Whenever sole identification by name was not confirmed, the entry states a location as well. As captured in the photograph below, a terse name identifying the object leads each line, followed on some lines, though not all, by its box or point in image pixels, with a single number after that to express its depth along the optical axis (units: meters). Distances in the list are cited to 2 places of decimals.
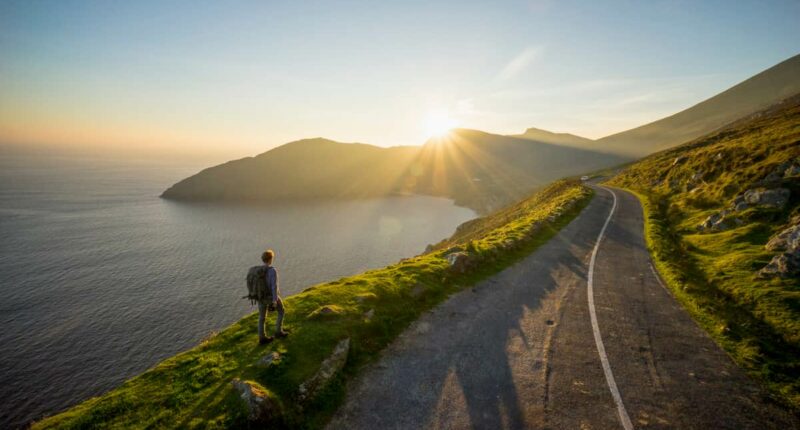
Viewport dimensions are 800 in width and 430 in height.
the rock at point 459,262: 17.36
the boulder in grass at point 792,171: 23.17
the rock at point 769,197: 20.42
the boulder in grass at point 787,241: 14.49
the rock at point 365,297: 12.97
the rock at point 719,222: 21.80
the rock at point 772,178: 22.68
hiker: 9.69
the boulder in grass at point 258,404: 7.10
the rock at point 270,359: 8.70
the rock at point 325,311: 11.49
